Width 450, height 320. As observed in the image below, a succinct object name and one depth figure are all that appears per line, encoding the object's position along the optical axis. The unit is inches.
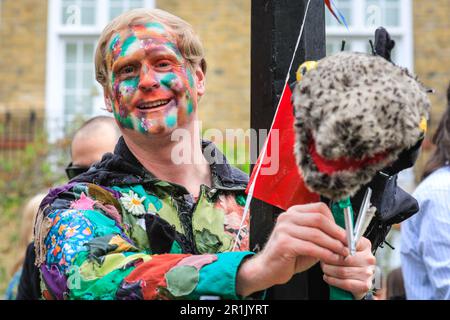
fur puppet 75.5
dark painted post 94.3
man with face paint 83.6
